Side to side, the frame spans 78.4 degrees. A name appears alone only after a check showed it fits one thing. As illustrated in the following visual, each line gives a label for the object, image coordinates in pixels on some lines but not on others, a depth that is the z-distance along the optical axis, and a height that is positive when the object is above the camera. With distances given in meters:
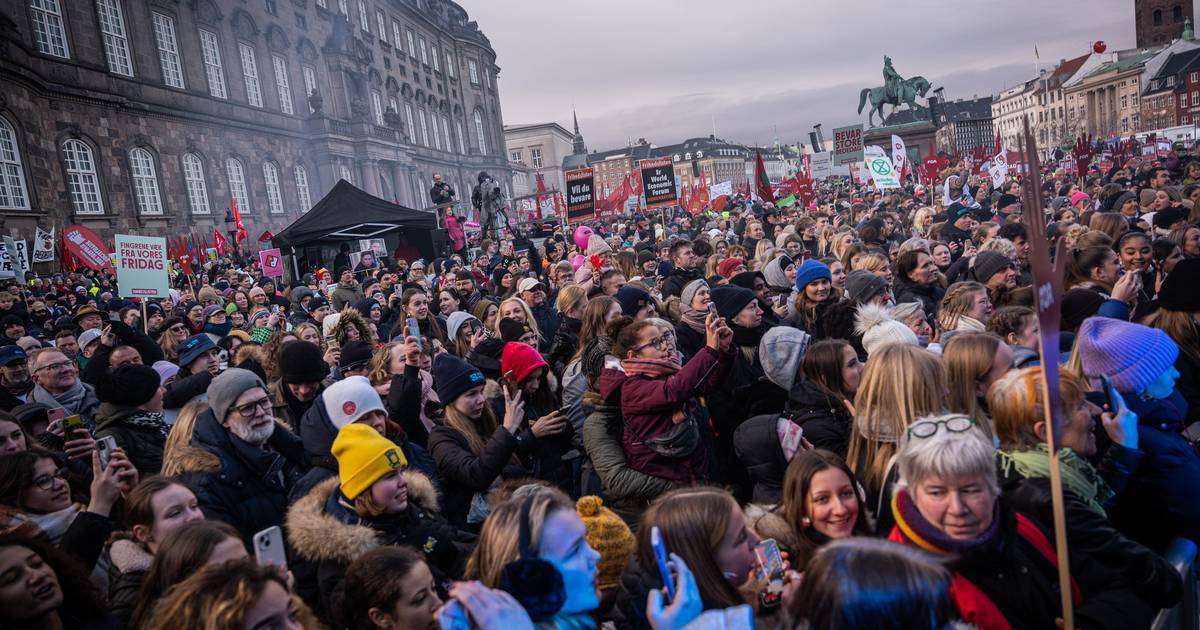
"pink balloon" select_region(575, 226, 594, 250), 14.35 -0.17
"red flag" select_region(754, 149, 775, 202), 16.91 +0.45
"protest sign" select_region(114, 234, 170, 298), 8.78 +0.19
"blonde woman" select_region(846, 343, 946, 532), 2.97 -0.87
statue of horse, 37.97 +4.78
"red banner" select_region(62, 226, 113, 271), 12.14 +0.73
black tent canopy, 17.78 +0.84
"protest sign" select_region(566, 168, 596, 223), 15.49 +0.63
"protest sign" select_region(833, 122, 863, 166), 22.27 +1.54
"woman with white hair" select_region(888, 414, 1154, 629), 2.08 -1.06
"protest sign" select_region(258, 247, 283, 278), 15.44 +0.06
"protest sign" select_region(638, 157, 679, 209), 16.23 +0.71
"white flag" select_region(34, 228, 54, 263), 15.54 +1.02
